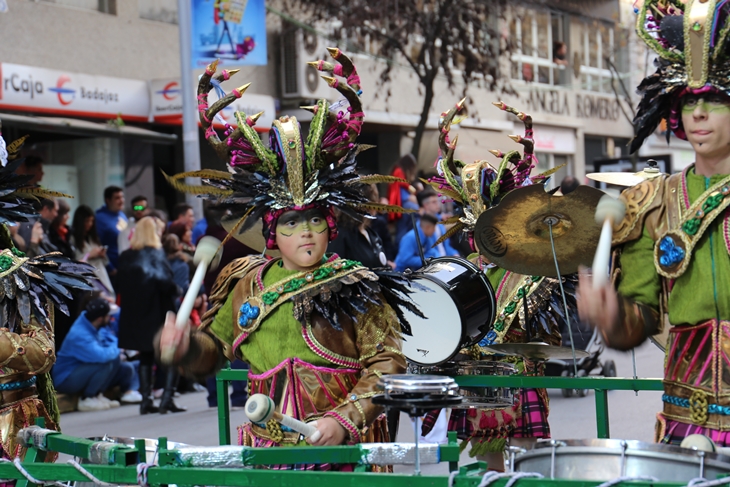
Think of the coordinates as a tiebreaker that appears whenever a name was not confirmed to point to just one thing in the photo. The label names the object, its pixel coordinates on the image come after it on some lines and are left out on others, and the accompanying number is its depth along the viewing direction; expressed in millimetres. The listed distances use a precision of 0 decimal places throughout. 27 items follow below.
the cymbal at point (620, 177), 8608
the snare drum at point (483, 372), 9424
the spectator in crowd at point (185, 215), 20013
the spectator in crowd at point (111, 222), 20789
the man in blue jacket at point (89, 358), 17524
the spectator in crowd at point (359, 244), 15705
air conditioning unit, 32266
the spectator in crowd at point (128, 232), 20461
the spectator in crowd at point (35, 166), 19250
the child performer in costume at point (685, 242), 5836
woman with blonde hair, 17792
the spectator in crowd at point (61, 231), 18140
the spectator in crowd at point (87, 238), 19210
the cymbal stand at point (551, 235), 7478
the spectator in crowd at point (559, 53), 45510
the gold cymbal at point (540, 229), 7384
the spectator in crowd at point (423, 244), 17832
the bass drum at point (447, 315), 9110
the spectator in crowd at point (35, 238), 16120
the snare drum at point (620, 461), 4695
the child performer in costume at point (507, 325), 10214
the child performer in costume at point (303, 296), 7003
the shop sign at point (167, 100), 26247
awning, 21270
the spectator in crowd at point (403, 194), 20494
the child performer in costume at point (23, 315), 7826
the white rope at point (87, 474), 5655
